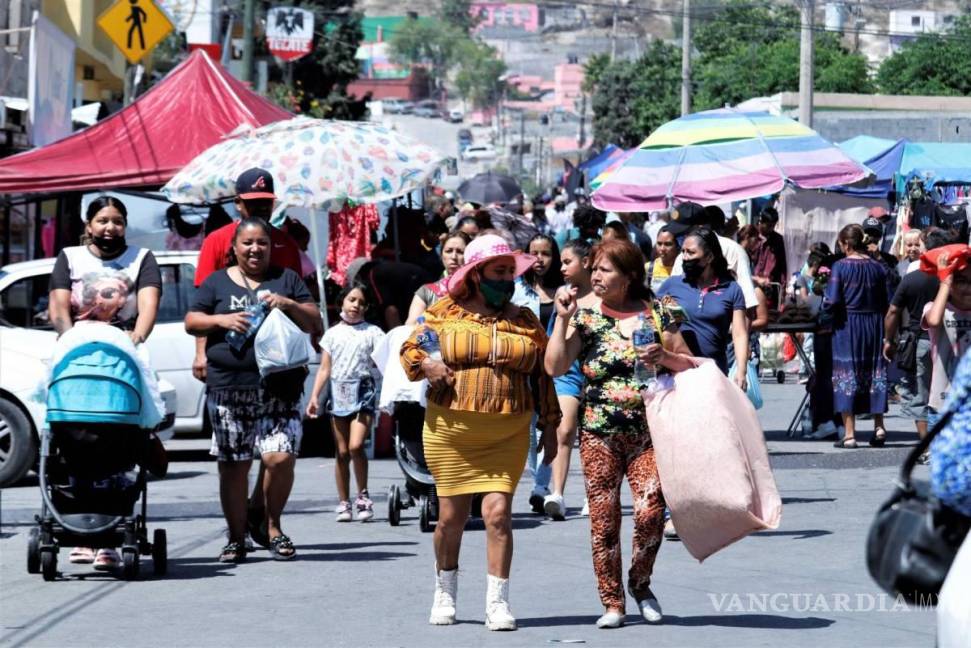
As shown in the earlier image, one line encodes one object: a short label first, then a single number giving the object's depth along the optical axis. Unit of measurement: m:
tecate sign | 54.97
